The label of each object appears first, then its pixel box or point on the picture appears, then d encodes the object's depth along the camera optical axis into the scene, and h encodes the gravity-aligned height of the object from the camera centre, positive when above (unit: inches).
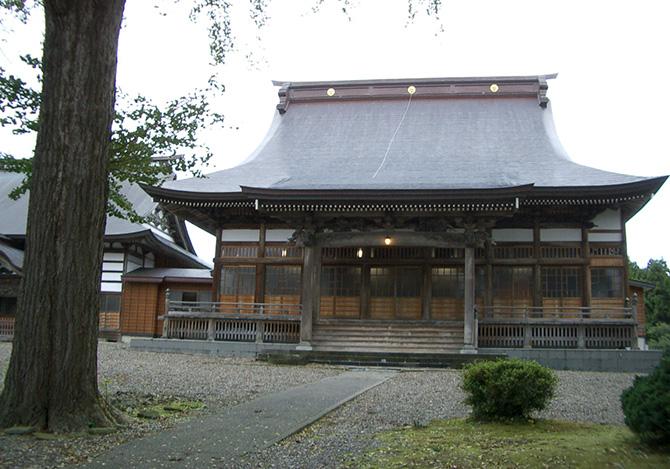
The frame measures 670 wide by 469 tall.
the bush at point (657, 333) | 1099.8 -8.2
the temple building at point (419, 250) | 708.7 +87.6
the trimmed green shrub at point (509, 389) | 293.1 -29.2
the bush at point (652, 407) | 212.4 -26.6
